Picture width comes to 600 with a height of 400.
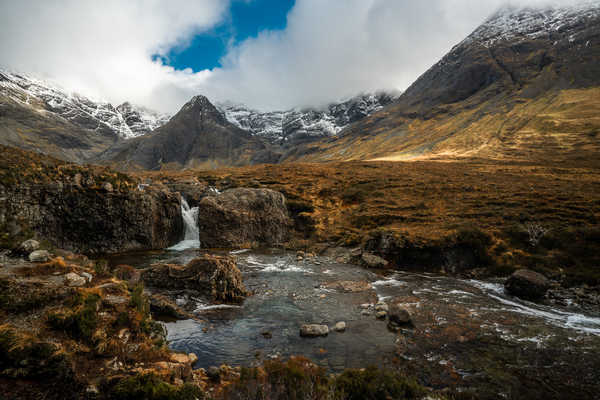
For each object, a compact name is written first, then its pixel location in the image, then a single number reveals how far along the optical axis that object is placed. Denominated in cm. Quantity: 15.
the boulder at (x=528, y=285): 1686
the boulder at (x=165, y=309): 1266
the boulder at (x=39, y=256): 972
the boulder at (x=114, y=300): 842
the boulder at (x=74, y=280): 845
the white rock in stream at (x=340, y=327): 1247
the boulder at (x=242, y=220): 3425
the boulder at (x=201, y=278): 1549
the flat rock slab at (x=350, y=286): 1856
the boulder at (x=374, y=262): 2530
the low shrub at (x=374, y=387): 681
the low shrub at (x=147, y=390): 524
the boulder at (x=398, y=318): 1296
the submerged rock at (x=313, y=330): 1186
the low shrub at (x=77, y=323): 660
